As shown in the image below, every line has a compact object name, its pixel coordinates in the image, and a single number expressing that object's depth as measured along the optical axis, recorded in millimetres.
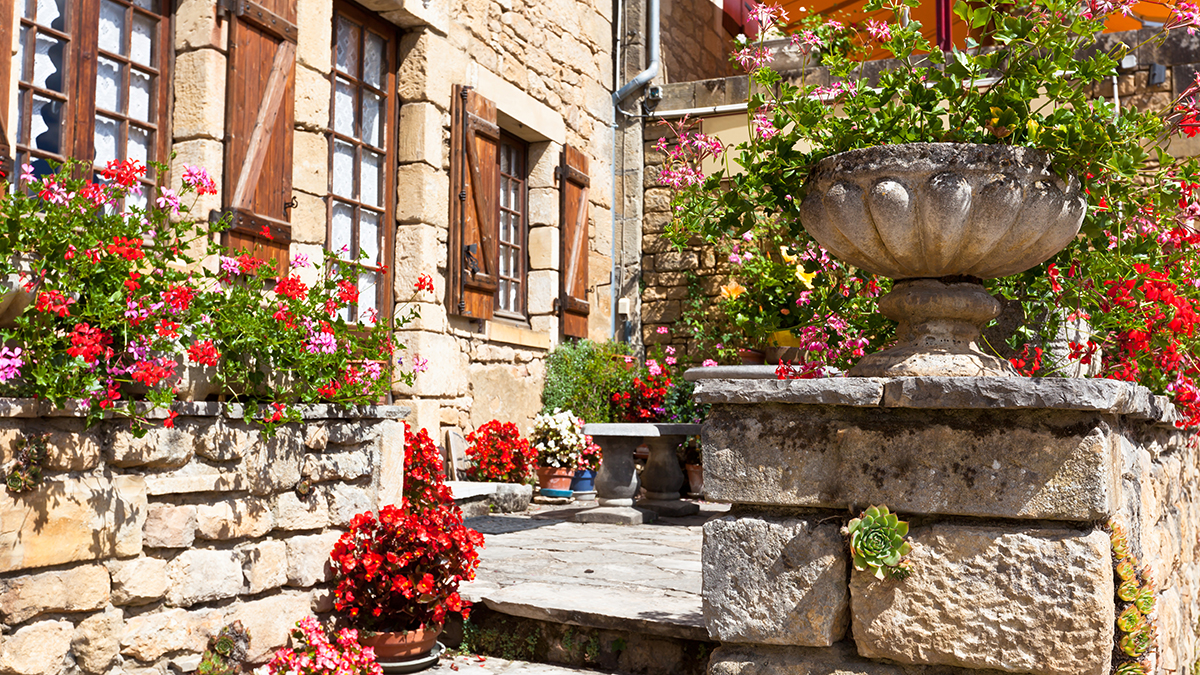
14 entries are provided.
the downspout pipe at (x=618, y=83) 8828
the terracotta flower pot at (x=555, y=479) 7156
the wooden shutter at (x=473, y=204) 6508
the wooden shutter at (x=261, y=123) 4719
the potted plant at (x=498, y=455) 6586
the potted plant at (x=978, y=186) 2303
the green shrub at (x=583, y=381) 7738
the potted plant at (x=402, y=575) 3053
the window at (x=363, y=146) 5855
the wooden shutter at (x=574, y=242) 7887
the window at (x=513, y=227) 7570
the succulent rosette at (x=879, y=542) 2172
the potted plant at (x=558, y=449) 7098
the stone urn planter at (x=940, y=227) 2273
